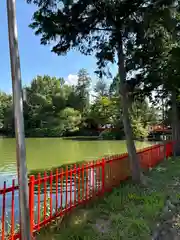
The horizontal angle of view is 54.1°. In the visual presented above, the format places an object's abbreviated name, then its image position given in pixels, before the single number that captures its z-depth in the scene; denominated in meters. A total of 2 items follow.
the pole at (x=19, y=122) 1.74
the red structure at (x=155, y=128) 21.99
